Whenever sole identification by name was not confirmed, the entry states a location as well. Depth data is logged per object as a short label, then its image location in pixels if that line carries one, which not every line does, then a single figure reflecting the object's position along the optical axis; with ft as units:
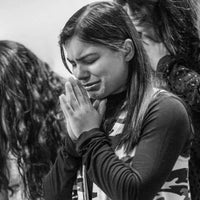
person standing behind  12.76
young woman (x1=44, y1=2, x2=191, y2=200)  11.12
